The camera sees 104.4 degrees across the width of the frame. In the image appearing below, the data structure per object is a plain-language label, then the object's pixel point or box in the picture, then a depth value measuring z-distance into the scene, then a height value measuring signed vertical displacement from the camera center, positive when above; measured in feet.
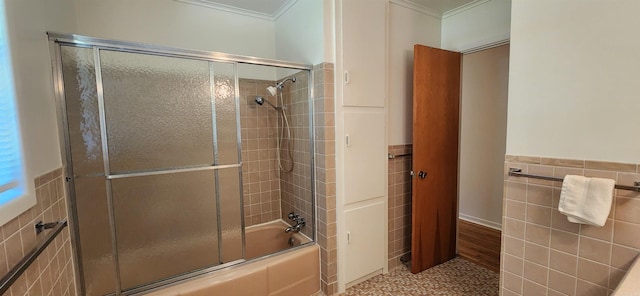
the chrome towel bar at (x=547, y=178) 3.70 -0.96
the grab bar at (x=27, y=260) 2.47 -1.46
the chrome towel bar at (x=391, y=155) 7.63 -0.88
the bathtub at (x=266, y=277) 5.44 -3.53
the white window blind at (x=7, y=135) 2.86 +0.00
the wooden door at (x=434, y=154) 7.32 -0.87
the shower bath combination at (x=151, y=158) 4.72 -0.57
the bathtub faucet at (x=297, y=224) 7.80 -3.00
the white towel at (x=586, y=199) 3.76 -1.19
